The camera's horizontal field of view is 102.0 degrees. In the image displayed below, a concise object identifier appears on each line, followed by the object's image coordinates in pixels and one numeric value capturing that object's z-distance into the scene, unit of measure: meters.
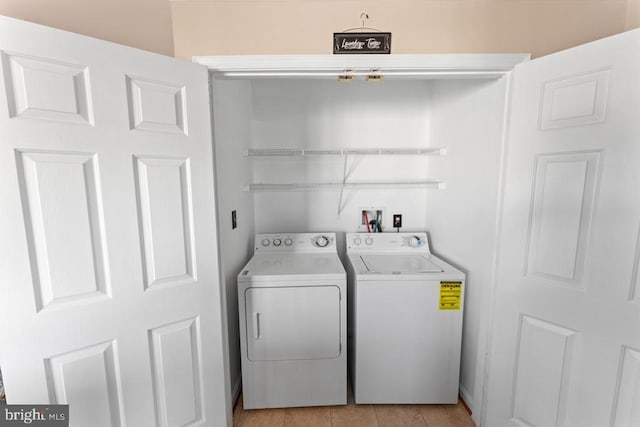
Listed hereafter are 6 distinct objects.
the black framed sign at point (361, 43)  1.26
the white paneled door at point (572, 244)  0.97
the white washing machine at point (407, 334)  1.63
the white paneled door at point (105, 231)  0.87
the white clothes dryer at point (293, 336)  1.62
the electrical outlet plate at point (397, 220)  2.33
